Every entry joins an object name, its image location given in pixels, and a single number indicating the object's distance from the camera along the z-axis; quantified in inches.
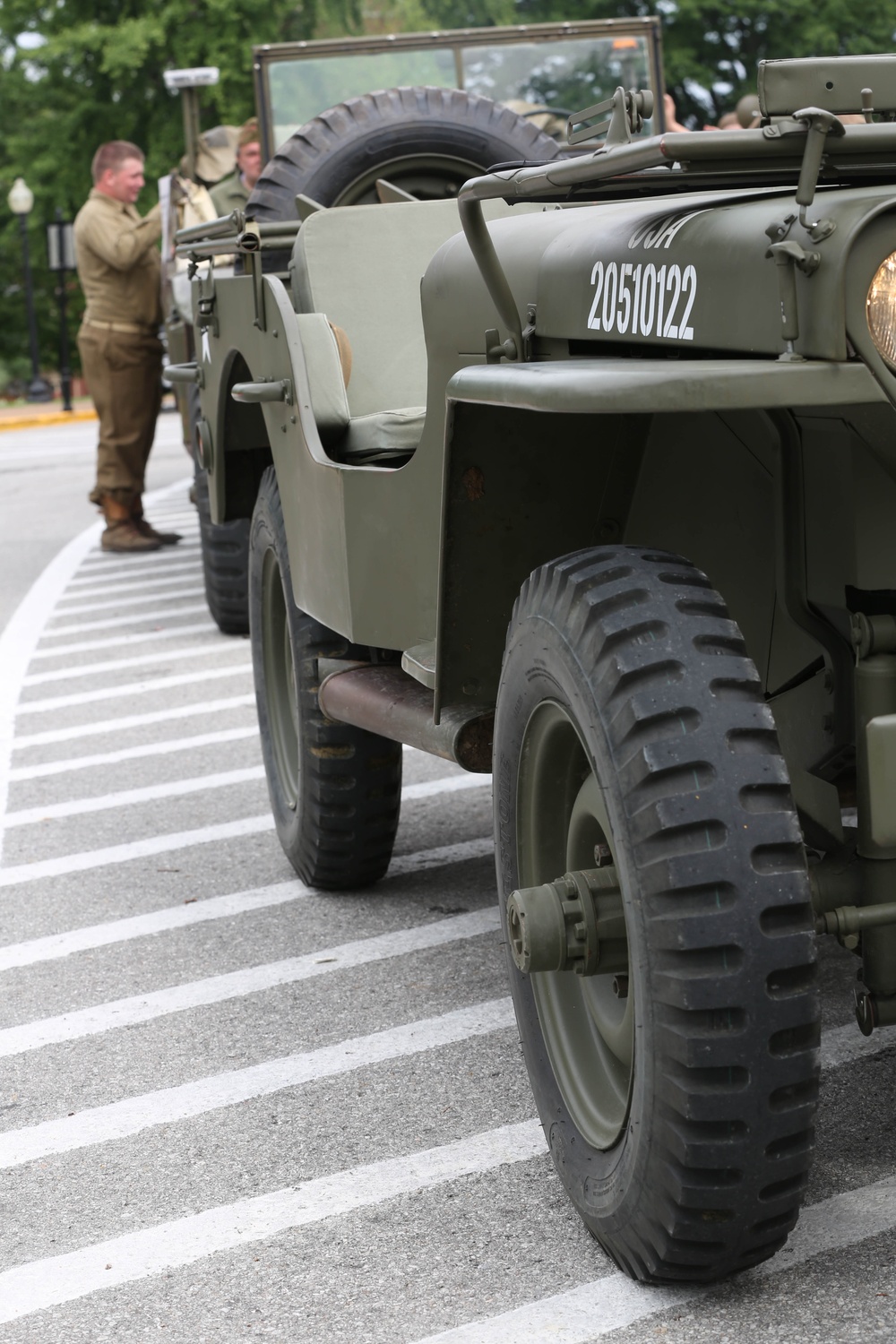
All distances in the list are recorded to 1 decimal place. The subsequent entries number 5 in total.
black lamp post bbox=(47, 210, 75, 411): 1080.2
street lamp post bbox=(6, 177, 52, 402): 1158.3
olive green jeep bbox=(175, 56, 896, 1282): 88.0
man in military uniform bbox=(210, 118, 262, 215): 373.1
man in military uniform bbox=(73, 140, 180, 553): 412.8
